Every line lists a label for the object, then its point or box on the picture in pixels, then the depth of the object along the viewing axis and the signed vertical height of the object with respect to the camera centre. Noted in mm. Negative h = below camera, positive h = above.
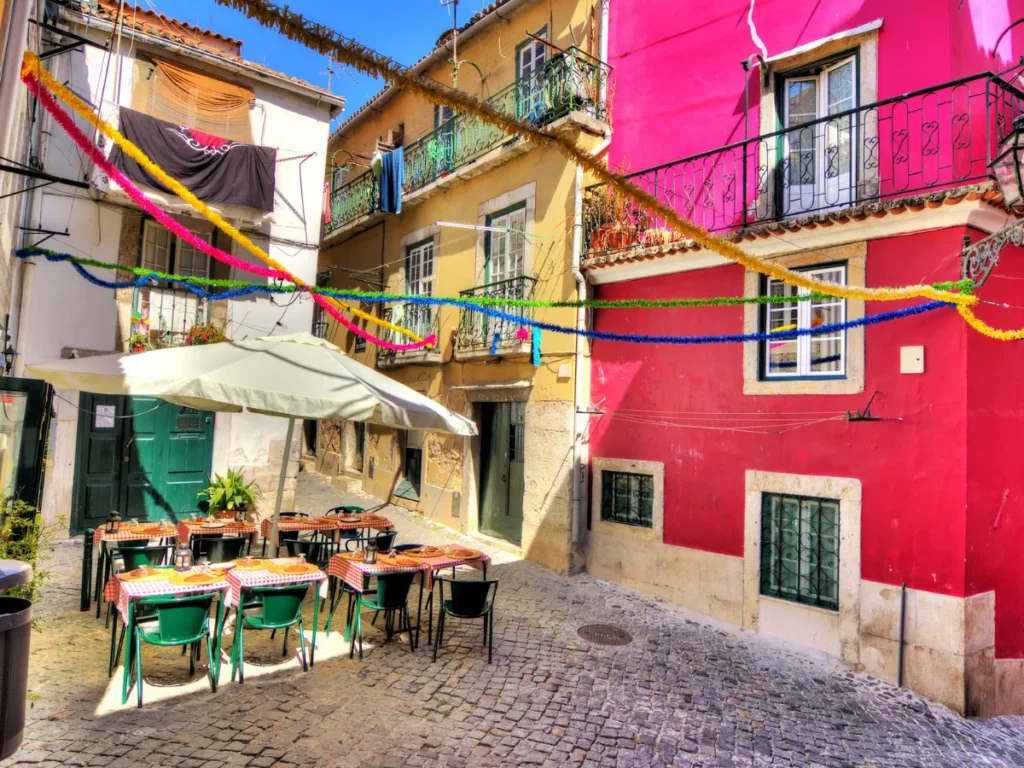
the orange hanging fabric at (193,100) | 10477 +5212
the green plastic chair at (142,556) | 5836 -1360
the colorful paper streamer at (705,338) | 5633 +956
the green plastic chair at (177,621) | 4617 -1542
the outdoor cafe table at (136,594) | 4691 -1451
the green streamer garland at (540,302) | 5703 +1224
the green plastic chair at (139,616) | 5031 -1697
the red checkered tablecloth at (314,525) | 7668 -1342
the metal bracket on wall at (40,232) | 9438 +2521
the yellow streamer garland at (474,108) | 3020 +1716
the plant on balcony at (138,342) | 9890 +1009
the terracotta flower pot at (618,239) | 9141 +2666
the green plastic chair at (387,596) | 5844 -1639
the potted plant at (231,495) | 9469 -1260
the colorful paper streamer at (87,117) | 4320 +2064
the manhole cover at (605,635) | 6785 -2261
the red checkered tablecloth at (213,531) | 6984 -1335
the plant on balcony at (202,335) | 10188 +1189
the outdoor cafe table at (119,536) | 6473 -1327
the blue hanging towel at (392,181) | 12703 +4701
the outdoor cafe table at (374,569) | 5883 -1446
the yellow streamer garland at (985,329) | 5496 +973
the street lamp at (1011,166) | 4793 +2117
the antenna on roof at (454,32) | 12152 +7381
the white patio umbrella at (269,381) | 5641 +270
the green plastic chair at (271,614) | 5152 -1626
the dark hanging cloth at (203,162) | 9547 +3915
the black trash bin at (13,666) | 2652 -1105
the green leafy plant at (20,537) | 4410 -969
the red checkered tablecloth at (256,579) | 5227 -1378
